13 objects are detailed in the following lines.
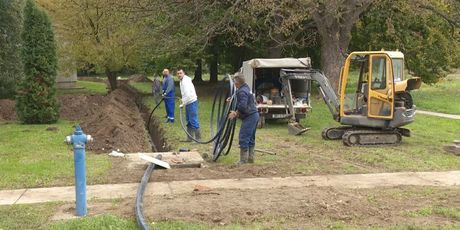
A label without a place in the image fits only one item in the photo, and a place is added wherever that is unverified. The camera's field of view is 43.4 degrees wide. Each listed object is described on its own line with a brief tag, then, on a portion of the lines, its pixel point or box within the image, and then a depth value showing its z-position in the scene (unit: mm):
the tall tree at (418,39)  29812
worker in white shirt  15406
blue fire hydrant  7376
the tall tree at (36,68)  19859
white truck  19172
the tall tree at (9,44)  26141
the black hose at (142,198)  6682
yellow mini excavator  14609
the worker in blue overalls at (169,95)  19891
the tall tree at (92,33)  30547
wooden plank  11485
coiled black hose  11866
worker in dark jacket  11562
